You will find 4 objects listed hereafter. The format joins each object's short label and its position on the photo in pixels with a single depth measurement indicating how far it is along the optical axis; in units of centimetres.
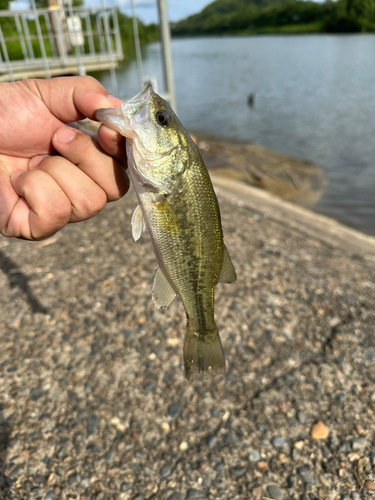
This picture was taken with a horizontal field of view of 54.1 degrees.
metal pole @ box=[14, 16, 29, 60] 705
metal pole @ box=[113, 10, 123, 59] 721
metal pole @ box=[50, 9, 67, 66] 784
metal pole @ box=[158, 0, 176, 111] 614
